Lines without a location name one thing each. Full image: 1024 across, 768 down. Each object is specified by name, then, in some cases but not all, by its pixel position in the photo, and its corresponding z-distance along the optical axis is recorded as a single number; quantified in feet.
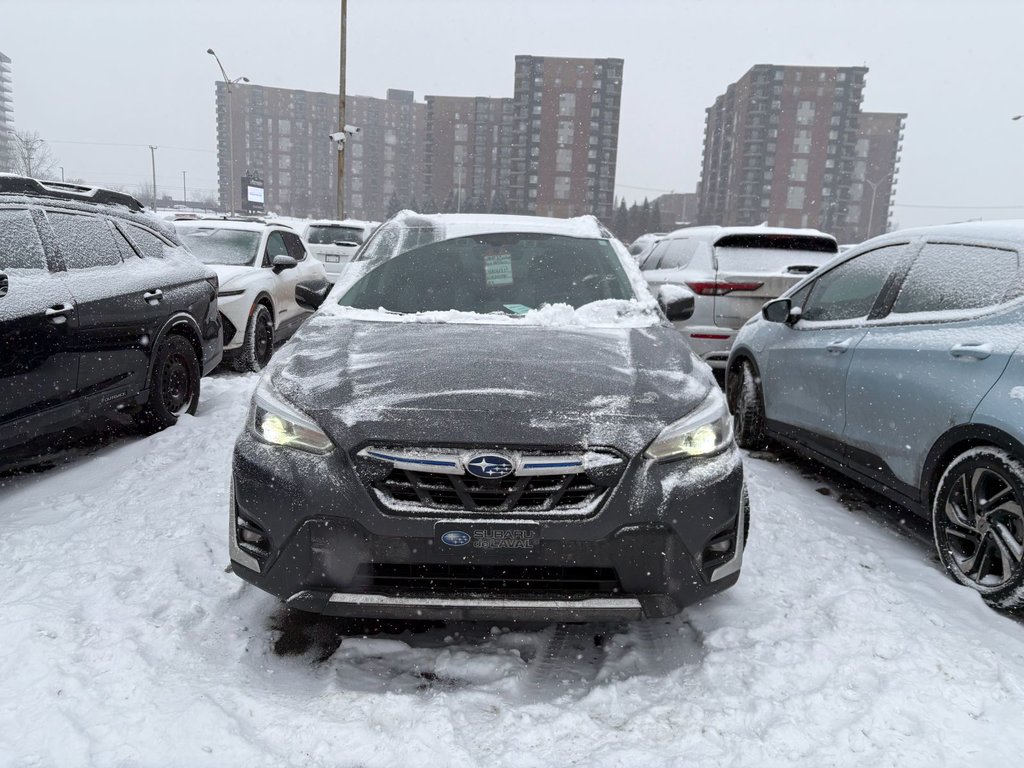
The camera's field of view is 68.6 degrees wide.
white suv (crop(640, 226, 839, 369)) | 24.29
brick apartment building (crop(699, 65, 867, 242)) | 340.59
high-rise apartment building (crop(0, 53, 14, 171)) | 479.00
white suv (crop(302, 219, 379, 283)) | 52.01
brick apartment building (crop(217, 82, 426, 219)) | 426.92
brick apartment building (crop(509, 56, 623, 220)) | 331.36
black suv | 13.48
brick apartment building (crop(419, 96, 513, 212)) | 377.30
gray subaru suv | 8.05
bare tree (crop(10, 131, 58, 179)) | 163.22
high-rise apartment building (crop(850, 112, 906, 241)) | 393.70
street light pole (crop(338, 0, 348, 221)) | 75.51
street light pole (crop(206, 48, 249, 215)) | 108.38
